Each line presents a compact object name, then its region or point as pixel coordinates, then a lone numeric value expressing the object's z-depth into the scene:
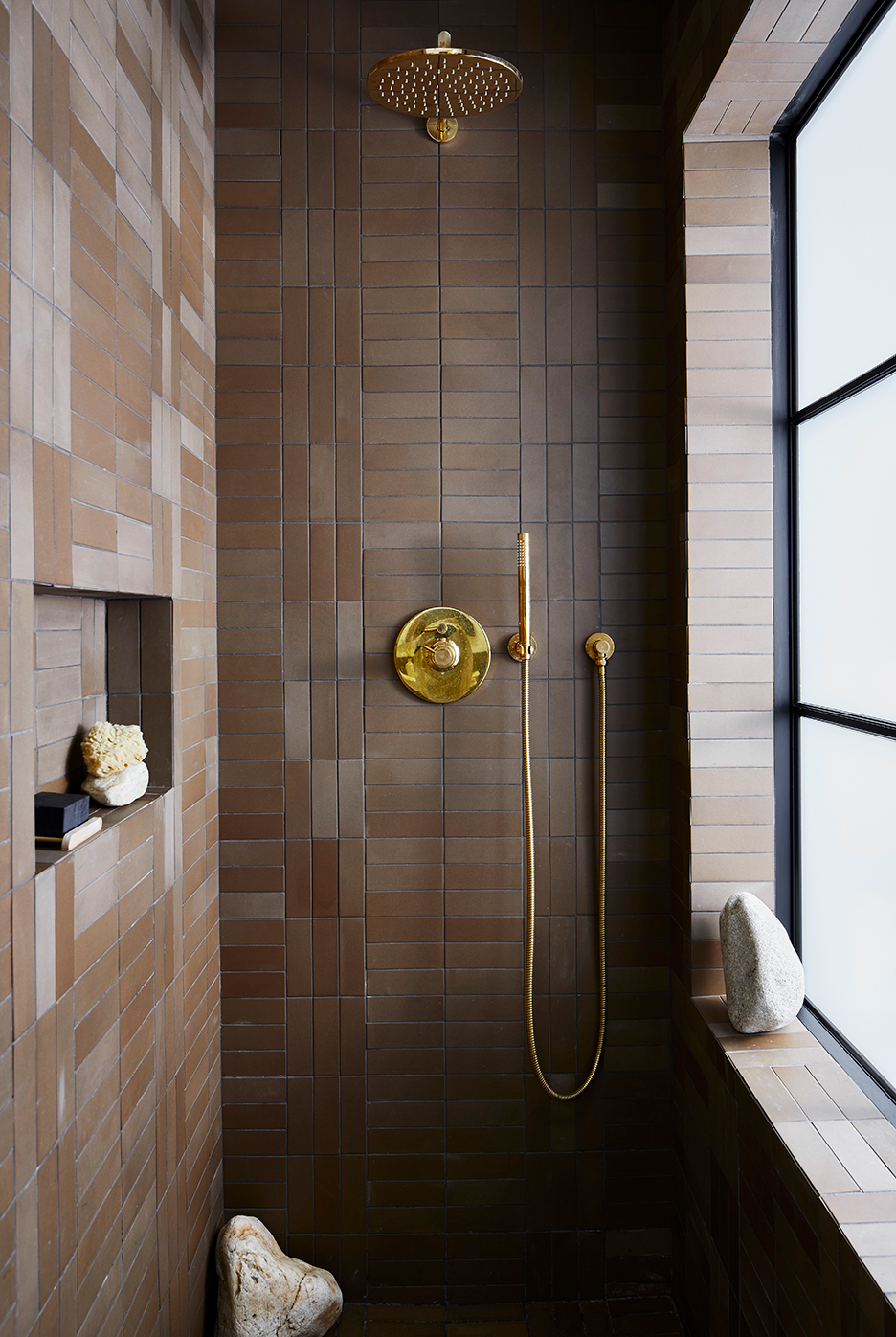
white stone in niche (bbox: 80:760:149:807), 1.30
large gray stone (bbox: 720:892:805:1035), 1.43
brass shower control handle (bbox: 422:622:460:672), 1.75
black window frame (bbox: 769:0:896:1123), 1.63
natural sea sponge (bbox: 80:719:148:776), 1.30
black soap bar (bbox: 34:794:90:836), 1.08
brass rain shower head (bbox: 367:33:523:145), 1.43
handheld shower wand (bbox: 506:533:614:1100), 1.73
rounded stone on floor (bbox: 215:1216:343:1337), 1.63
